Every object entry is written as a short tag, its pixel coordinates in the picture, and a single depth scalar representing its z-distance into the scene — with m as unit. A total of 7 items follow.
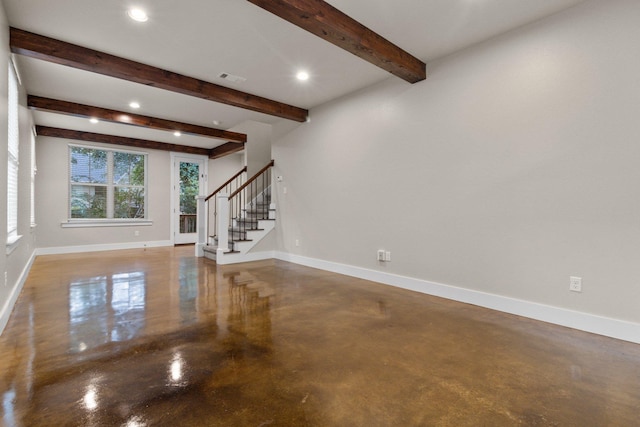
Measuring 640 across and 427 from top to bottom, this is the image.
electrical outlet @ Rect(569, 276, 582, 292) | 2.69
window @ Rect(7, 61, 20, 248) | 3.03
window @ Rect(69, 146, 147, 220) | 7.13
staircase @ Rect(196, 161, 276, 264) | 5.63
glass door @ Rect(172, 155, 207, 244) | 8.46
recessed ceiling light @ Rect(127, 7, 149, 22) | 2.74
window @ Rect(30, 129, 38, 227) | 5.89
